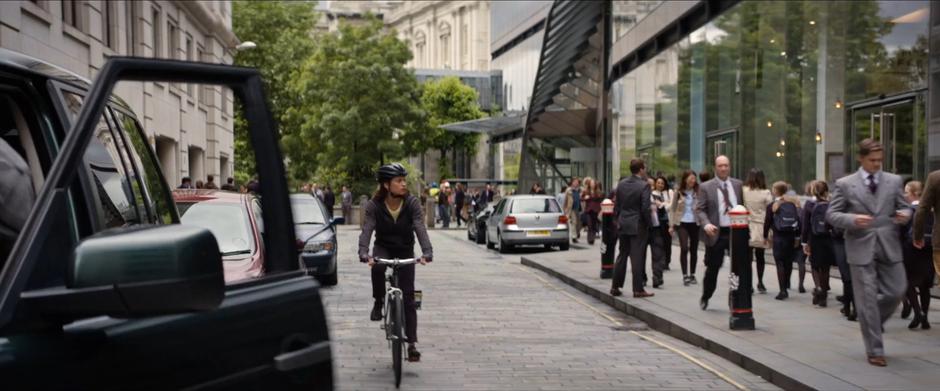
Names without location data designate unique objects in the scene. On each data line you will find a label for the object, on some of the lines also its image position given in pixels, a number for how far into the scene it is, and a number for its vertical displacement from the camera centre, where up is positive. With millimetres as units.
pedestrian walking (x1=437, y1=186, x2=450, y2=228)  43562 -788
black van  1845 -167
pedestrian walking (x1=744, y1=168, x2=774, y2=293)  13195 -206
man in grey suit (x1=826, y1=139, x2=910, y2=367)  7883 -377
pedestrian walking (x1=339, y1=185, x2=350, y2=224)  46438 -575
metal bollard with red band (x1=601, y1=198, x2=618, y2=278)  16078 -851
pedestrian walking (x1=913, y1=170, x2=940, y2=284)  8516 -141
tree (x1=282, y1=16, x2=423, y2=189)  54750 +4718
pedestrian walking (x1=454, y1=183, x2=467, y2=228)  44125 -470
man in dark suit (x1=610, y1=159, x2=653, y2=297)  13055 -432
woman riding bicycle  8281 -324
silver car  24562 -818
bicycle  7590 -955
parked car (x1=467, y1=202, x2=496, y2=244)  30094 -1044
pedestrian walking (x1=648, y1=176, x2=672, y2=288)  14644 -576
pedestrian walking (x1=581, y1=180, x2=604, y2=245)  26594 -382
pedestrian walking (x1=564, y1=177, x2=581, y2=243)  28219 -560
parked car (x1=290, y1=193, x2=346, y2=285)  15445 -781
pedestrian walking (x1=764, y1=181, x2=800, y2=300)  13086 -542
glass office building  15508 +2031
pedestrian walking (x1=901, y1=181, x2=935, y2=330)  10195 -818
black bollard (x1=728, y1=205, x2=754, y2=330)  9984 -827
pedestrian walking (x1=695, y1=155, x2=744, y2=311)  11930 -151
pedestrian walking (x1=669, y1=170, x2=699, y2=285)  15320 -457
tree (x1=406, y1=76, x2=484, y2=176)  83688 +6755
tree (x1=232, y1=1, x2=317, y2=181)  61906 +8394
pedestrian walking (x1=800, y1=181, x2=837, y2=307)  11945 -637
